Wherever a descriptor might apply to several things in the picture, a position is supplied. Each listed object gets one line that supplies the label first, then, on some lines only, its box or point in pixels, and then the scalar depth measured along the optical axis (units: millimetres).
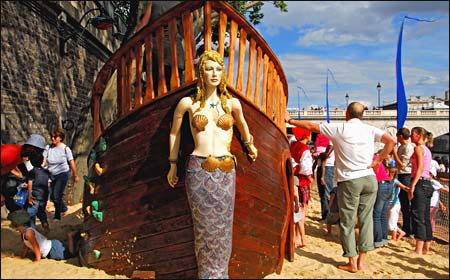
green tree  3803
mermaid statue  3010
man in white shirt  4297
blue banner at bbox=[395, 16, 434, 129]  7320
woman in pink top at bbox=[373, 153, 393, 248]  5738
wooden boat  3260
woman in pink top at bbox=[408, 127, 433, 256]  5285
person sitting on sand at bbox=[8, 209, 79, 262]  3723
